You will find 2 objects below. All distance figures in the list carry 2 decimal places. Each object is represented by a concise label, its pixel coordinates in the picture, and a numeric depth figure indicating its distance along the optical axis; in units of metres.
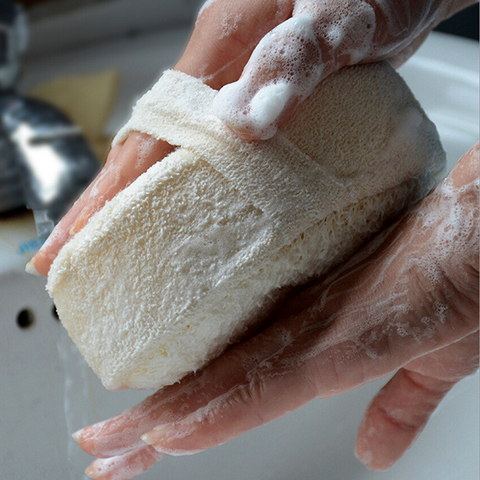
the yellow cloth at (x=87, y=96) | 0.99
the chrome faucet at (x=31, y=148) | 0.78
